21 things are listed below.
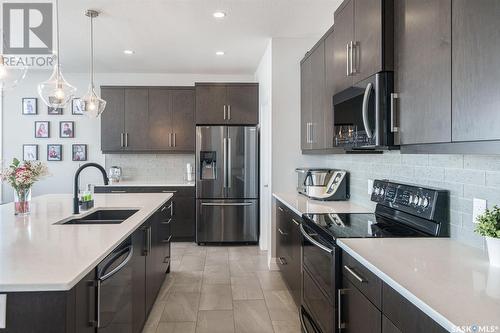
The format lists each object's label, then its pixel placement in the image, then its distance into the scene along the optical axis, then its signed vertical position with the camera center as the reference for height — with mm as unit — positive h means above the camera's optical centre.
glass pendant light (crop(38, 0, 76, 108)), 3287 +677
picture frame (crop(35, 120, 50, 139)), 5793 +561
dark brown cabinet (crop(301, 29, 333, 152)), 3002 +586
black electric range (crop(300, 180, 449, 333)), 1832 -375
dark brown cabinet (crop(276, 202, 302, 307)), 2896 -781
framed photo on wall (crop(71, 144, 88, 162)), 5832 +188
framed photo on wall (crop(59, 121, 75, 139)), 5816 +562
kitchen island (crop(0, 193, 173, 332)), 1230 -402
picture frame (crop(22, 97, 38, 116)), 5770 +945
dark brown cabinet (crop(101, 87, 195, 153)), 5559 +689
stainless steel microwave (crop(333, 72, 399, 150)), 1866 +266
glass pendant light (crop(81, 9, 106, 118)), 3738 +631
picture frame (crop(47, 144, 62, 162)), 5812 +189
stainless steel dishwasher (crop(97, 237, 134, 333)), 1604 -641
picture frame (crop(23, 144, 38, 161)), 5777 +205
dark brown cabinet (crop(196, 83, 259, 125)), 5324 +894
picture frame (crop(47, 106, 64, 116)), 5789 +837
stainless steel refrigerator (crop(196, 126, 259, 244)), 5152 -302
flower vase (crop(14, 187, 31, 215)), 2539 -272
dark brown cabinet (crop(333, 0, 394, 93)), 1870 +730
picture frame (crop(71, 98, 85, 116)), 5732 +894
